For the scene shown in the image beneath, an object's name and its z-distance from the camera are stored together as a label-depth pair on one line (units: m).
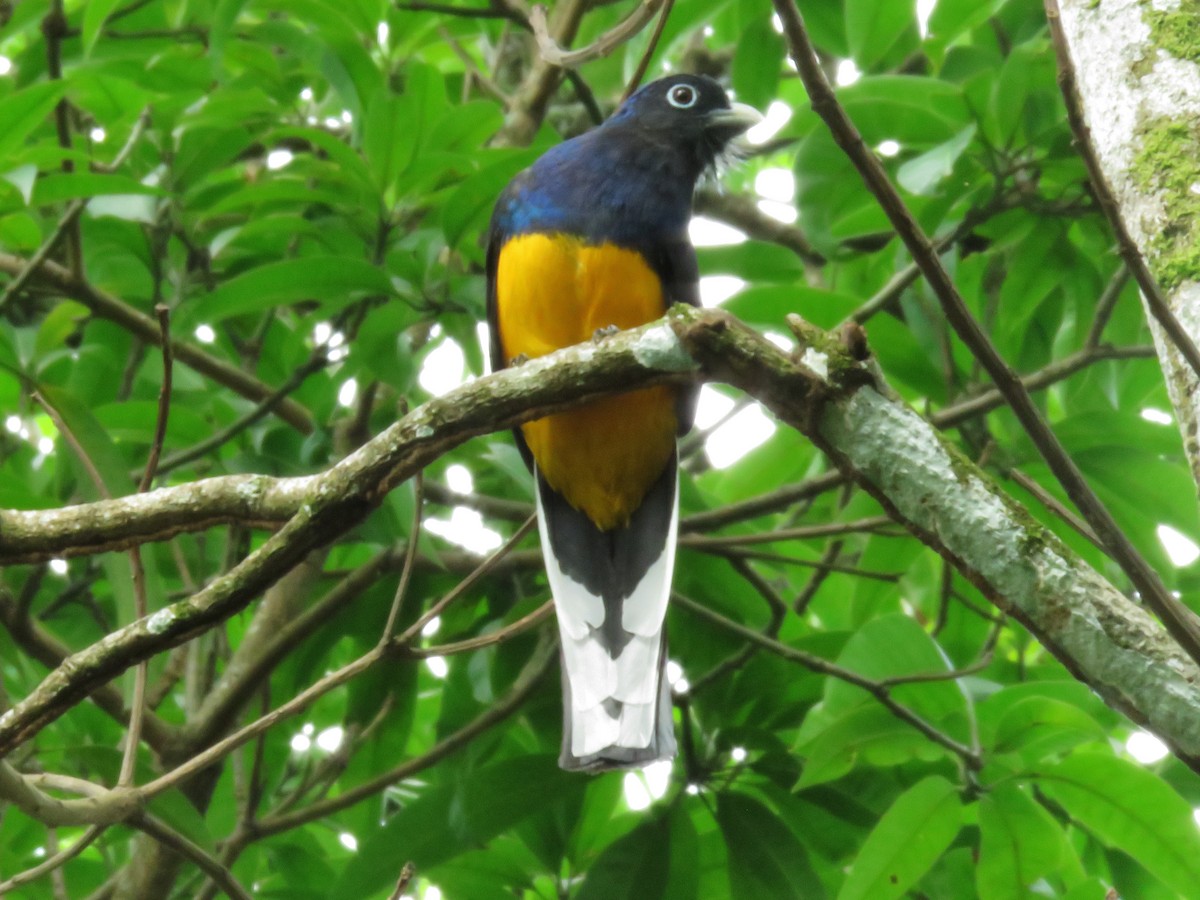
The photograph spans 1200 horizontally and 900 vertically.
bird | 6.64
